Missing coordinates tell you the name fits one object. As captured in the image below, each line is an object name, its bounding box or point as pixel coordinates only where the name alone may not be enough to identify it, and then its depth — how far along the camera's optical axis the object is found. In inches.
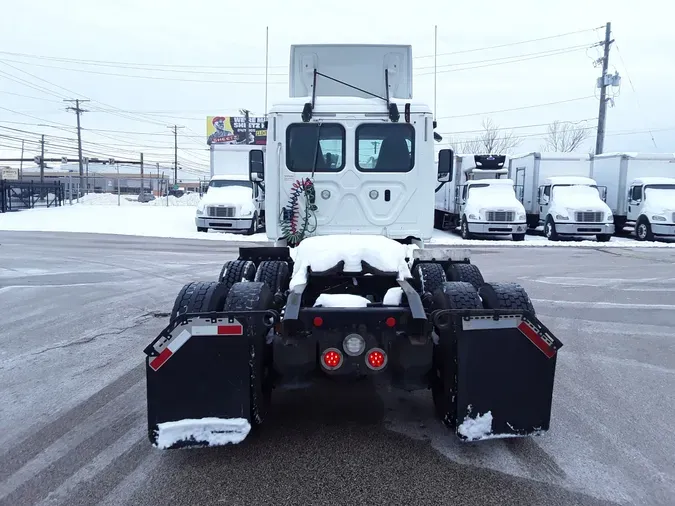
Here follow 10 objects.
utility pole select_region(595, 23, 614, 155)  1366.8
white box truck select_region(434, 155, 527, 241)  900.0
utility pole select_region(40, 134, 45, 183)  2440.7
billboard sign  2812.5
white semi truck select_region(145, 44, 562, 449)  159.2
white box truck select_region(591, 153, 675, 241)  908.0
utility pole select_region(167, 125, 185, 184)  3010.3
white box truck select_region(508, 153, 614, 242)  895.7
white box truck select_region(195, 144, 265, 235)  937.5
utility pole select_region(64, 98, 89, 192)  2164.4
